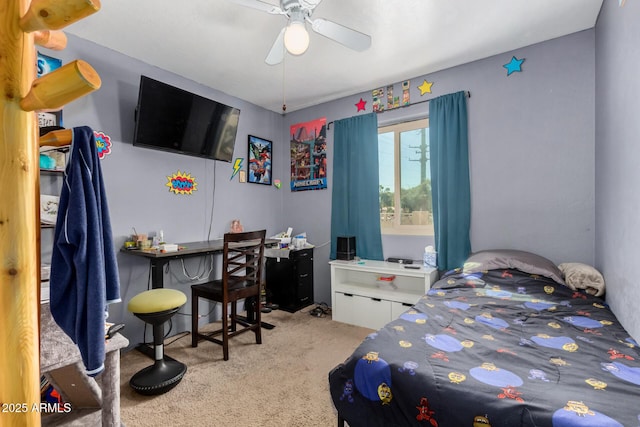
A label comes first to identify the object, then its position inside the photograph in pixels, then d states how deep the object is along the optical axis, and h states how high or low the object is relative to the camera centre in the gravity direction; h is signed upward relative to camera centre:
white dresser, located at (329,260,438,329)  2.92 -0.84
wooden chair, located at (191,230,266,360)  2.46 -0.64
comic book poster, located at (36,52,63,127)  2.17 +1.07
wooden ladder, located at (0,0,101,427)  0.56 +0.09
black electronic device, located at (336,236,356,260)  3.40 -0.41
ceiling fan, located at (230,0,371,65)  1.69 +1.13
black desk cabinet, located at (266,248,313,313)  3.56 -0.82
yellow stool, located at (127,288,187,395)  2.00 -0.88
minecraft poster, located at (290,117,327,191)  3.86 +0.77
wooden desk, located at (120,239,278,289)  2.41 -0.33
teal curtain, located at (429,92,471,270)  2.87 +0.30
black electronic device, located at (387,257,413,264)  3.21 -0.53
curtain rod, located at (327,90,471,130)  2.89 +1.15
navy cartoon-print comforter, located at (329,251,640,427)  0.94 -0.61
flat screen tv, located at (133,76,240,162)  2.57 +0.88
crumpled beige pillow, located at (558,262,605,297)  2.03 -0.49
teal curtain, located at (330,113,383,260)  3.44 +0.31
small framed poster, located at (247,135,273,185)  3.80 +0.70
